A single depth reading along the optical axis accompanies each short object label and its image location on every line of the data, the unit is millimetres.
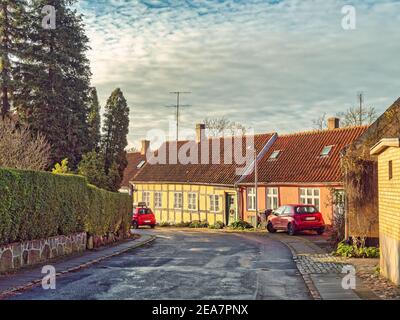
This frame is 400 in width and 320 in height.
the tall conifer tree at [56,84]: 28141
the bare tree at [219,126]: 66438
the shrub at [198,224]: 41031
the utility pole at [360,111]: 55144
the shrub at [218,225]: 38053
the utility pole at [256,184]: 34678
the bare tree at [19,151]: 21203
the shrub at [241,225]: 35562
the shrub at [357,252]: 16844
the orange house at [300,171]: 32625
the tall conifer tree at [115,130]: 27953
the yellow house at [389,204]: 11156
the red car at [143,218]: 40000
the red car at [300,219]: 27938
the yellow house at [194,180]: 40375
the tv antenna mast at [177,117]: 51506
